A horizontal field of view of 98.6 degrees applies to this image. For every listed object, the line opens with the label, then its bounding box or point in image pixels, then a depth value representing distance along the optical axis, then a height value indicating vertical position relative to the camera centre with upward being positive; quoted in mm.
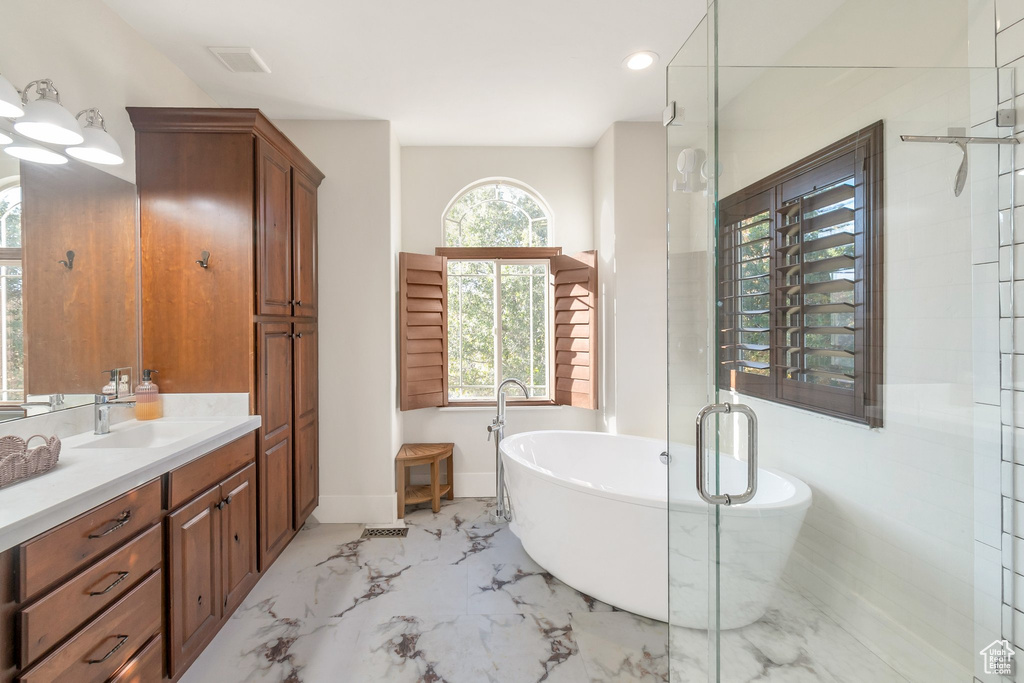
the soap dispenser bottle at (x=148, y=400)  1944 -272
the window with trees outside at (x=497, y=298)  3512 +319
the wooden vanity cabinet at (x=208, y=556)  1496 -845
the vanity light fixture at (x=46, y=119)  1472 +753
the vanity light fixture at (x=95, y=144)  1678 +760
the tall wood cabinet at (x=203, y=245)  2012 +437
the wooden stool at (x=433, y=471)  2992 -933
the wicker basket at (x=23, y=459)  1188 -338
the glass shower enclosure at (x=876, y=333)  892 +7
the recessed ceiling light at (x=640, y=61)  2256 +1442
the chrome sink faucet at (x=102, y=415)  1734 -298
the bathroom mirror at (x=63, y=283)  1479 +214
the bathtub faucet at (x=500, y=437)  2754 -636
